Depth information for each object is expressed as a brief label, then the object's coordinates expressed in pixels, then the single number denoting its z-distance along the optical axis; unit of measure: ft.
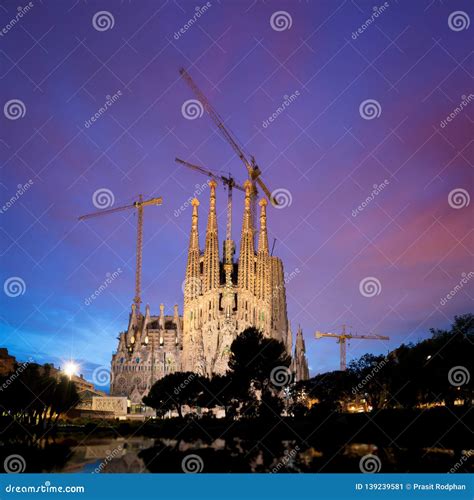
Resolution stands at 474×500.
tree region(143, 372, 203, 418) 263.49
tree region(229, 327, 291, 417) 229.25
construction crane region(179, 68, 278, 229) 489.67
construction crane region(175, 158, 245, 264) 507.71
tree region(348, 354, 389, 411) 244.63
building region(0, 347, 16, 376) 319.14
